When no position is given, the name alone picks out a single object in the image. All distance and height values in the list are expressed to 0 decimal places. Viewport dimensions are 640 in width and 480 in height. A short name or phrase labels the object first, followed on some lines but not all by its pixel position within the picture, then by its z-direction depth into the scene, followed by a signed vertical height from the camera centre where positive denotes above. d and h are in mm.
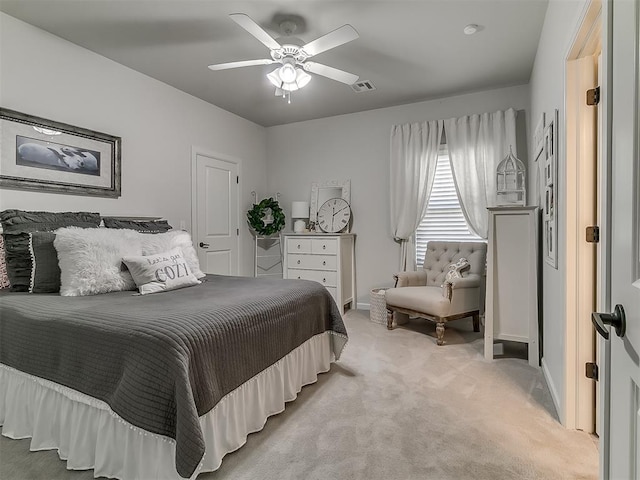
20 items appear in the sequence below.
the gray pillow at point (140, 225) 2920 +82
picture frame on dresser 4836 +556
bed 1377 -633
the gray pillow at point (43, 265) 2250 -192
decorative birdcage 3318 +497
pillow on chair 3322 -414
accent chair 3324 -597
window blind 4188 +241
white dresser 4414 -372
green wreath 4856 +215
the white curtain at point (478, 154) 3834 +852
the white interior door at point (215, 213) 4184 +255
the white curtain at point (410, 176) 4223 +673
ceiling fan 2215 +1235
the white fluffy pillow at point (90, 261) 2217 -173
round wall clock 4789 +231
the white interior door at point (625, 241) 710 -26
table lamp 4930 +270
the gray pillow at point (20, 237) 2277 -13
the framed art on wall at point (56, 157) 2560 +622
